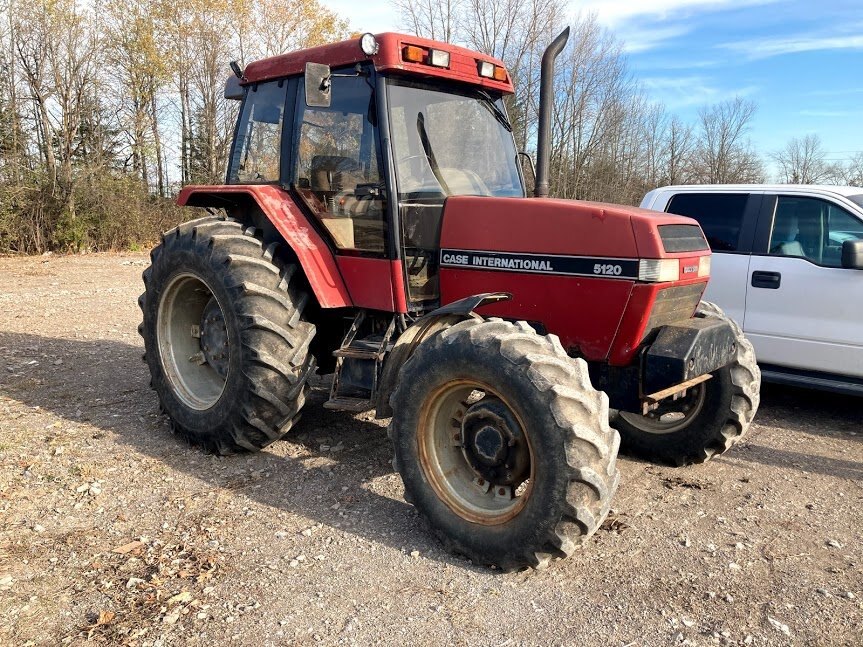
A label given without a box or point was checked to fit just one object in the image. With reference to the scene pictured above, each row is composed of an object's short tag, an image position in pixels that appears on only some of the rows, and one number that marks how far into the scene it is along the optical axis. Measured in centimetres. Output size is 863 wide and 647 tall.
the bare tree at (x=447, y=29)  2411
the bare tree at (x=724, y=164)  3375
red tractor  317
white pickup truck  553
